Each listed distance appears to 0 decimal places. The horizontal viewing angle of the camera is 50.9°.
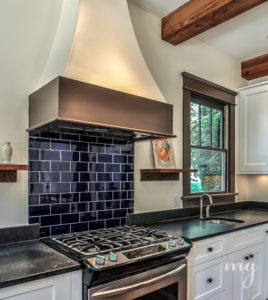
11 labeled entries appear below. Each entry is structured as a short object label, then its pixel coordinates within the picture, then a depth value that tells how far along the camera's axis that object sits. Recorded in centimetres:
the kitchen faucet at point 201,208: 278
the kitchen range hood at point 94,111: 151
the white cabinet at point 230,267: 201
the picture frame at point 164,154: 257
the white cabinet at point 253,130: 328
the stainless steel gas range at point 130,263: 139
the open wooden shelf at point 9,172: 161
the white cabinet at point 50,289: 121
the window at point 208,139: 292
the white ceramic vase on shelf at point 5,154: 169
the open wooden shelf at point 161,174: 246
